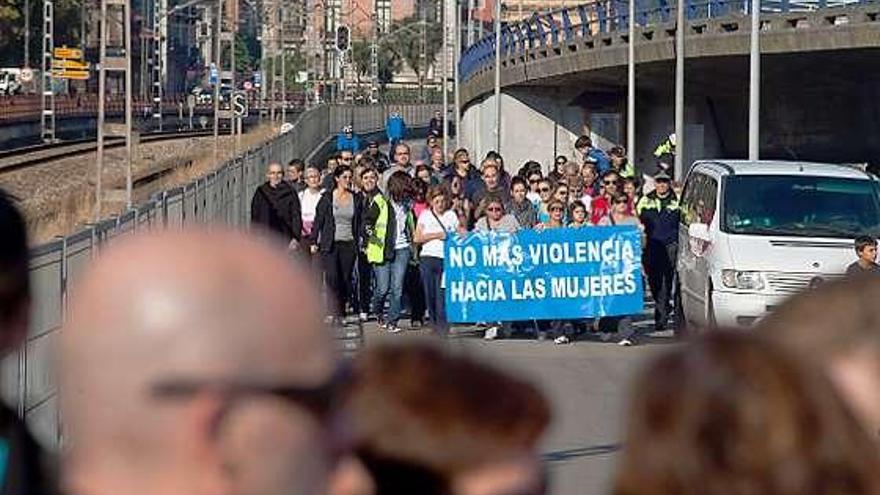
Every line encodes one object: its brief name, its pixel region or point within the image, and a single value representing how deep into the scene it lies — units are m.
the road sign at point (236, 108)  63.89
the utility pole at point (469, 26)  94.21
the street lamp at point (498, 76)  56.41
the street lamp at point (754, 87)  35.81
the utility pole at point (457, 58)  67.32
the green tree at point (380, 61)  146.00
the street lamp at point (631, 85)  49.09
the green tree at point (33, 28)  101.12
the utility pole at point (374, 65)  116.56
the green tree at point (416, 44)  142.29
